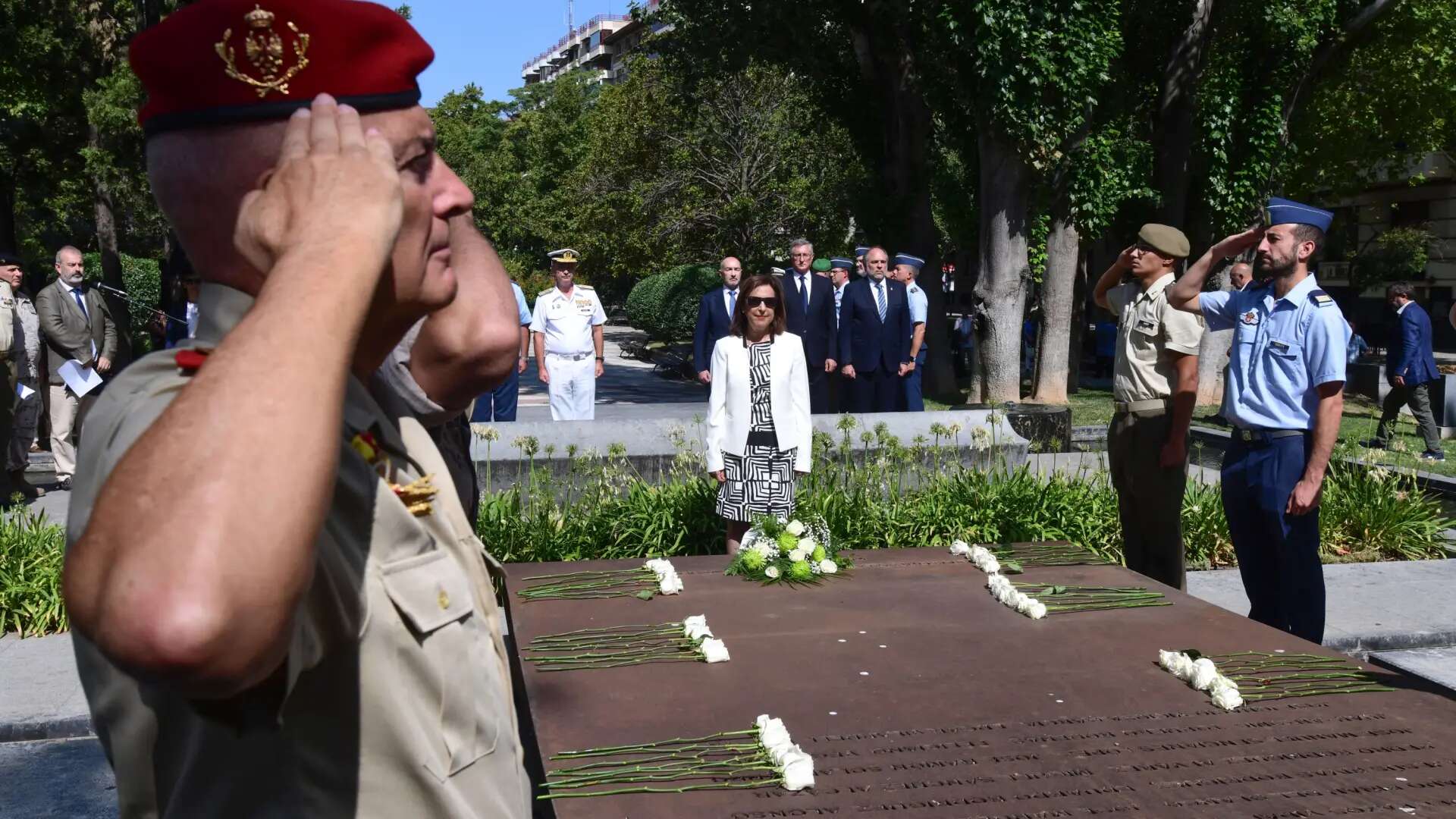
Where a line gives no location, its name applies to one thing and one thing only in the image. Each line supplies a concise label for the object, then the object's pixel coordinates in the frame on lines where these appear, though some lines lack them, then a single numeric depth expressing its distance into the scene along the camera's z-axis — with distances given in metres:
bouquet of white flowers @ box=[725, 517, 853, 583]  4.95
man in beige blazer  11.31
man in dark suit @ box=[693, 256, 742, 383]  12.52
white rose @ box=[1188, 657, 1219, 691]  3.42
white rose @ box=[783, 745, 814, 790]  2.71
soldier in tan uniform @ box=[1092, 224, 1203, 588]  6.65
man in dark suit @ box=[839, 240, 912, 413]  13.38
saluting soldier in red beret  0.92
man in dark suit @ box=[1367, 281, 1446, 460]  14.26
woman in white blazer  7.49
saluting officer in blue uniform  5.52
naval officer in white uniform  11.84
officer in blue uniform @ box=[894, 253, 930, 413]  13.79
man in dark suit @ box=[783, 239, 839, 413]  13.34
